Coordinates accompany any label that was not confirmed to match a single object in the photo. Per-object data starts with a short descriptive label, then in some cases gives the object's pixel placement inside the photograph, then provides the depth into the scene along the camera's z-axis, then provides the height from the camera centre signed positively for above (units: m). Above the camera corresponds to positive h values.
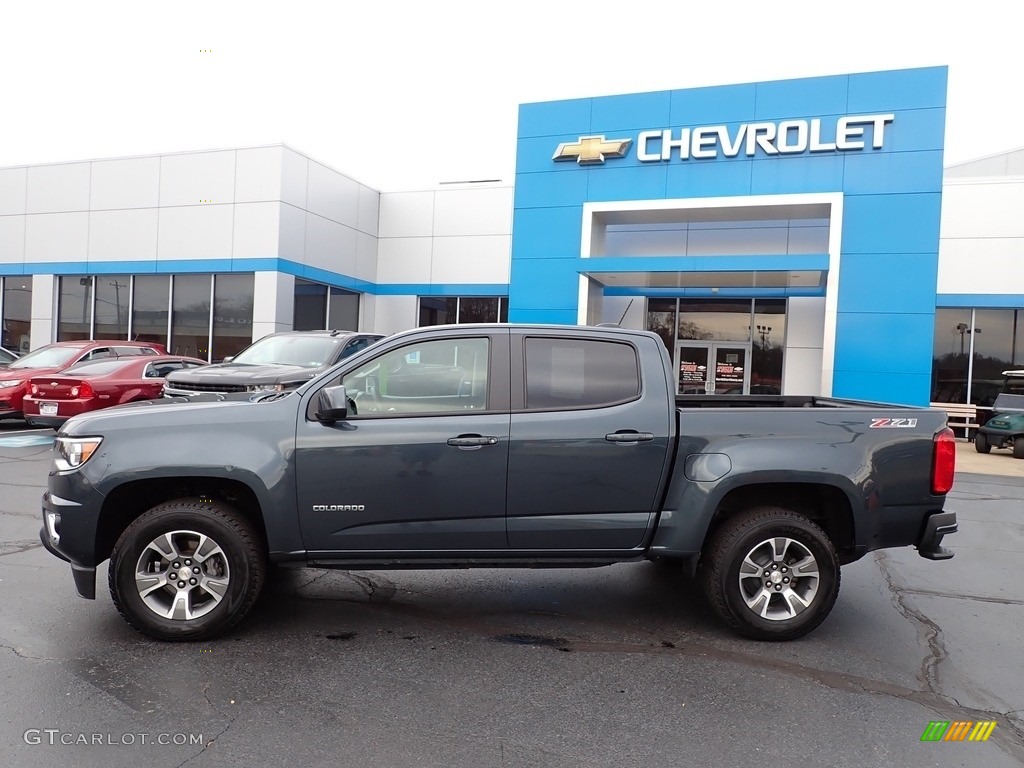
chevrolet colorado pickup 4.19 -0.66
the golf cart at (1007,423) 15.42 -0.69
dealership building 15.80 +3.14
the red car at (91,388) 11.90 -0.68
